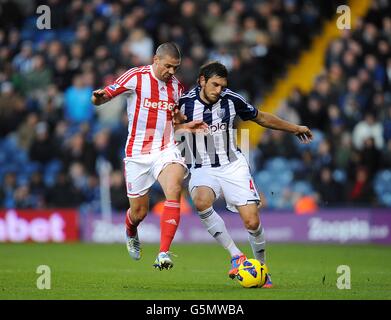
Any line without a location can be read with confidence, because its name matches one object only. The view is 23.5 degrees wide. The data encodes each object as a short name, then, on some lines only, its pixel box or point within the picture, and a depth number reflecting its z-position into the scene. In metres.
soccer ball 9.72
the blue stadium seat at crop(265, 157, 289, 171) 19.28
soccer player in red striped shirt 10.29
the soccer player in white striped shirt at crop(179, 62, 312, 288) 10.25
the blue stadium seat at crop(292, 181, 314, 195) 18.99
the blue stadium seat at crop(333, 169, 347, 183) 18.94
